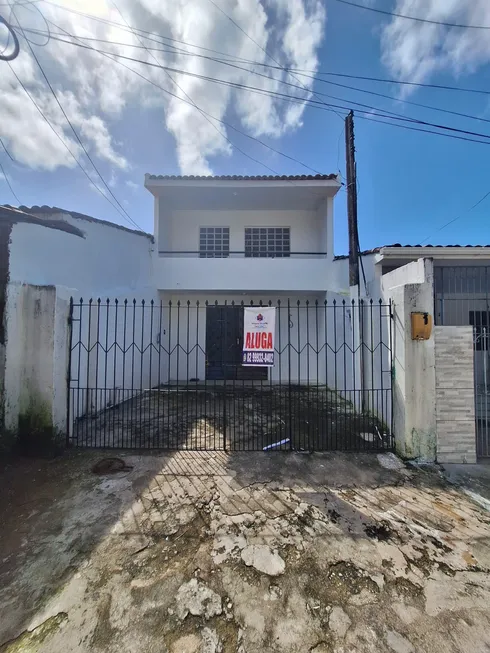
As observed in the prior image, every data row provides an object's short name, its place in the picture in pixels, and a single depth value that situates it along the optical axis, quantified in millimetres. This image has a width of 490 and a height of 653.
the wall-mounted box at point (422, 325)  4047
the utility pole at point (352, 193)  6723
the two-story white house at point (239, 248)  8492
